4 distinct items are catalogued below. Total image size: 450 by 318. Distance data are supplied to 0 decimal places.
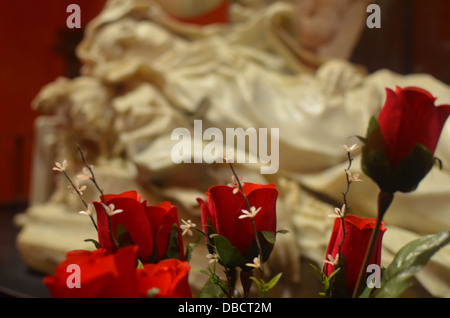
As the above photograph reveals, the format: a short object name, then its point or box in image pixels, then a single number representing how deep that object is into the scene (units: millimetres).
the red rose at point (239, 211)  310
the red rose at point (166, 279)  265
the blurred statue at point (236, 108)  812
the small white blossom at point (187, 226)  327
